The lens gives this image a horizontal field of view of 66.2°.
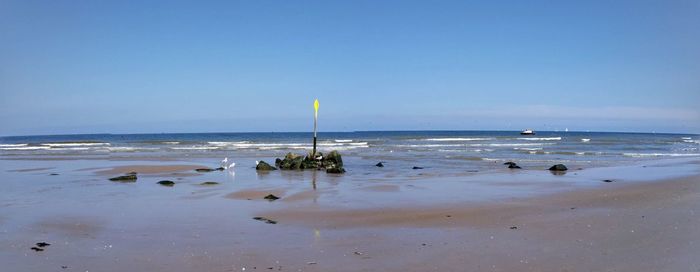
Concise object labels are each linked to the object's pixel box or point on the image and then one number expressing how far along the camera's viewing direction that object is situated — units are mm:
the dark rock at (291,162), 23516
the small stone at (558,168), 22031
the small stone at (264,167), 22623
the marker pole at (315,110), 27359
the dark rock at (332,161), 22759
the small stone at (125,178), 17508
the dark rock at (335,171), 21359
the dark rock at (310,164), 23531
